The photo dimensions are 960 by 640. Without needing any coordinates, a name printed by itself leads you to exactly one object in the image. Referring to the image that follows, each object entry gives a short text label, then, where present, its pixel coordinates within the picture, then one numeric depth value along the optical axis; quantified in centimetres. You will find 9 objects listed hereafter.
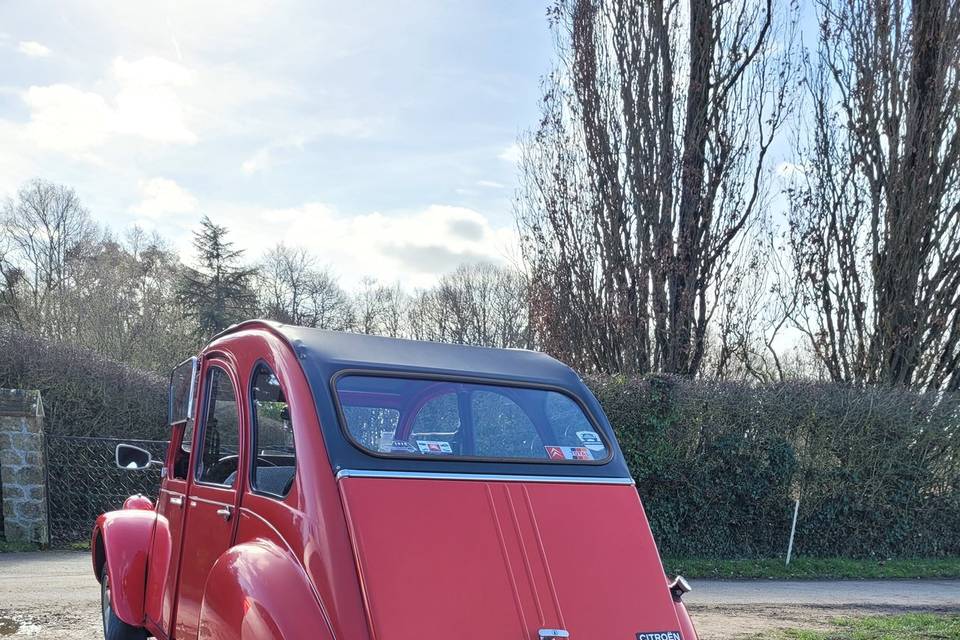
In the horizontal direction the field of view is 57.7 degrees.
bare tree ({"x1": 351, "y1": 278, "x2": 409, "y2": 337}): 5093
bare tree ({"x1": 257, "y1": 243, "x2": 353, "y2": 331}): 4591
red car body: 291
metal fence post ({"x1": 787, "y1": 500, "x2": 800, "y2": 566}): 1280
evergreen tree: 3588
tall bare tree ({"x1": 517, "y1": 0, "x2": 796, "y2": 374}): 1600
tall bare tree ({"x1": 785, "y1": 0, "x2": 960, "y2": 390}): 1588
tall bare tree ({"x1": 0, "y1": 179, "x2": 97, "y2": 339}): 3111
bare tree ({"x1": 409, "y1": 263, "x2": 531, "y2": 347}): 4850
